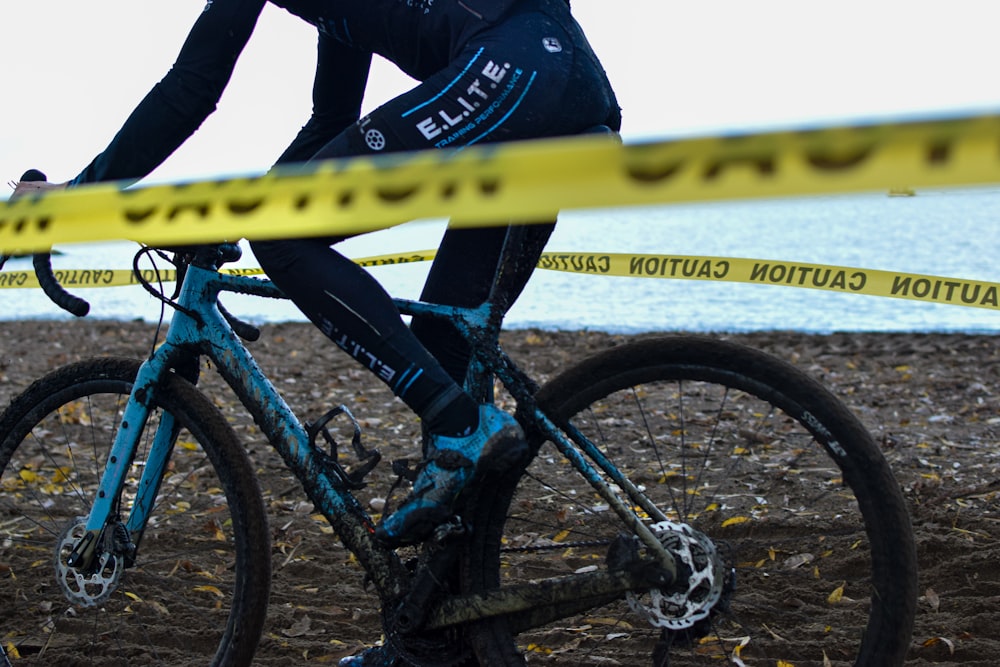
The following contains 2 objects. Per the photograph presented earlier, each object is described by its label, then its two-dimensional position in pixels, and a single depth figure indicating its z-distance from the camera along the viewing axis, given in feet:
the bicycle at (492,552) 7.42
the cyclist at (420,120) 7.34
